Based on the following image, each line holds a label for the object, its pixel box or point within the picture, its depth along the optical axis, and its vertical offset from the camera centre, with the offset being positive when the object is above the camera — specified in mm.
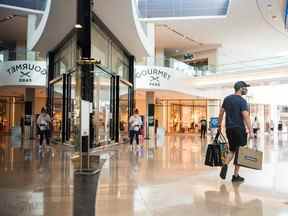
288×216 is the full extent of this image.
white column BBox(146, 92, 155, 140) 22781 +1053
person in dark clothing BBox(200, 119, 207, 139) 23384 -933
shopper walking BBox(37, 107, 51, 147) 11938 -336
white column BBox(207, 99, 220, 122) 29909 +706
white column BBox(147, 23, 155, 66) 20705 +5081
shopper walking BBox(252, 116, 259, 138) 21506 -683
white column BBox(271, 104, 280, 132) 39812 +253
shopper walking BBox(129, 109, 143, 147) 12367 -419
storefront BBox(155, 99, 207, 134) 32781 +116
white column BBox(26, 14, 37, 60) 17644 +4611
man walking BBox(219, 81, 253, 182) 5660 -145
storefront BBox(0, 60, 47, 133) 20656 +2174
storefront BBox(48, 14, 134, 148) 13375 +1370
